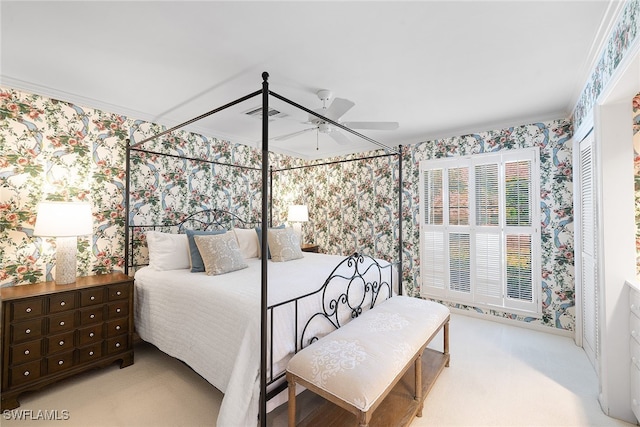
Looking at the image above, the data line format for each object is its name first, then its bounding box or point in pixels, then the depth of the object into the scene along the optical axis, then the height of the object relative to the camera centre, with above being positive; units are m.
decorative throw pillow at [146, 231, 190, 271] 2.89 -0.35
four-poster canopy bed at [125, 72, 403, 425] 1.72 -0.67
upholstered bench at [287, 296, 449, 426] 1.52 -0.85
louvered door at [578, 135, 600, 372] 2.46 -0.35
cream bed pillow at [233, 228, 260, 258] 3.61 -0.32
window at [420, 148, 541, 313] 3.51 -0.18
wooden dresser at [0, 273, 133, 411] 2.09 -0.90
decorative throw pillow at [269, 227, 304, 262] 3.53 -0.37
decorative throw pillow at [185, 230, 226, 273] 2.83 -0.39
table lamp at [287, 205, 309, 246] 4.77 +0.05
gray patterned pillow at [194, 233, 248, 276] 2.73 -0.37
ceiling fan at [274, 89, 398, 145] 2.39 +0.88
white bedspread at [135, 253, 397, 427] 1.71 -0.75
